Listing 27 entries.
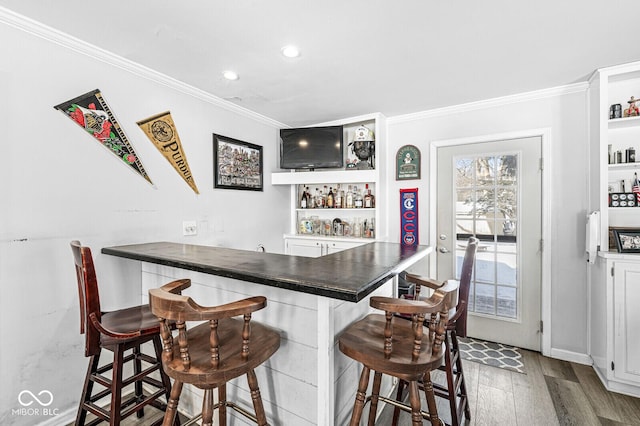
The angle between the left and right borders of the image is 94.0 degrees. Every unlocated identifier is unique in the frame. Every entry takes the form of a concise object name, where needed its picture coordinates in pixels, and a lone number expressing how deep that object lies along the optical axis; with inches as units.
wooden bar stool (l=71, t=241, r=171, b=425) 55.7
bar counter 50.4
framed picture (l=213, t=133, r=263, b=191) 114.4
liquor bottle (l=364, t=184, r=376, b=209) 137.2
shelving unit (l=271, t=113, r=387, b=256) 130.5
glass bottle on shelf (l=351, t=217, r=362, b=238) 142.2
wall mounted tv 137.9
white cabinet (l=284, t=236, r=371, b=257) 133.9
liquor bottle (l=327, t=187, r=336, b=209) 145.3
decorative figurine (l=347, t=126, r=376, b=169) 132.4
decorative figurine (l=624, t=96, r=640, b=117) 91.0
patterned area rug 101.1
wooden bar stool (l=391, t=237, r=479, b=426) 64.1
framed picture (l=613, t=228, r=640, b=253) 86.2
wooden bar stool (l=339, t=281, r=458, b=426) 45.8
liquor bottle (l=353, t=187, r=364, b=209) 138.6
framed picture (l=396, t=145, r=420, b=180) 132.0
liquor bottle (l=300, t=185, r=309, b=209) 154.3
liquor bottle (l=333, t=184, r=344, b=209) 144.8
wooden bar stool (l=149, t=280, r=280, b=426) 42.4
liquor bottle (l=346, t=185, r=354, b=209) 141.8
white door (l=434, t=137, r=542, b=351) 110.8
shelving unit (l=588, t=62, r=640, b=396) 83.8
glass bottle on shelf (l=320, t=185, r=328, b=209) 148.5
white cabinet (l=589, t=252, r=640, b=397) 83.1
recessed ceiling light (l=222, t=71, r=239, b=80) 92.9
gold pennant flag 92.4
